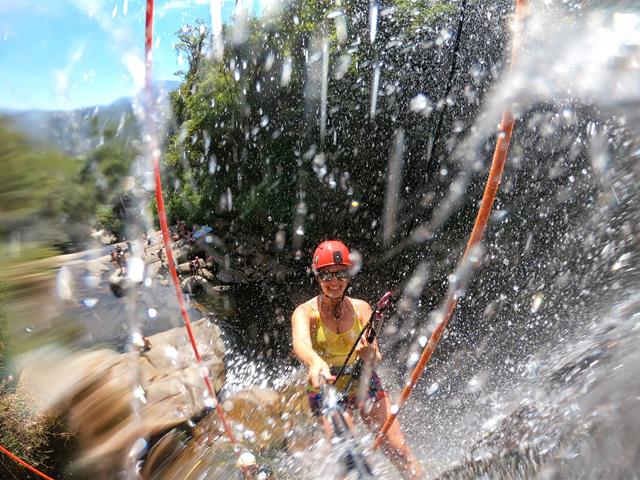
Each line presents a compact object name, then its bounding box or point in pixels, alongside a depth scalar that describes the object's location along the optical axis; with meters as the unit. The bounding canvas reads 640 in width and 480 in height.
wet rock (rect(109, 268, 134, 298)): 11.55
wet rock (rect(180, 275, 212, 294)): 14.72
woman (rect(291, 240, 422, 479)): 3.06
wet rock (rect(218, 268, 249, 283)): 15.42
